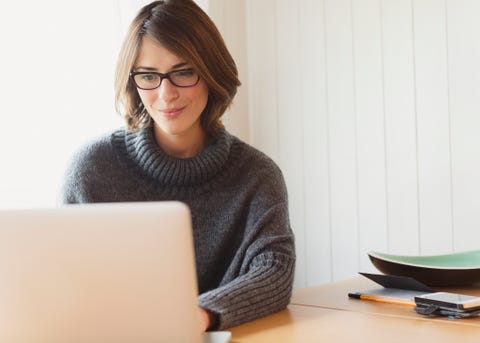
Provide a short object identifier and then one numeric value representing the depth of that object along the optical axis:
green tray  1.94
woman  1.96
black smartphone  1.68
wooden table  1.56
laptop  1.28
